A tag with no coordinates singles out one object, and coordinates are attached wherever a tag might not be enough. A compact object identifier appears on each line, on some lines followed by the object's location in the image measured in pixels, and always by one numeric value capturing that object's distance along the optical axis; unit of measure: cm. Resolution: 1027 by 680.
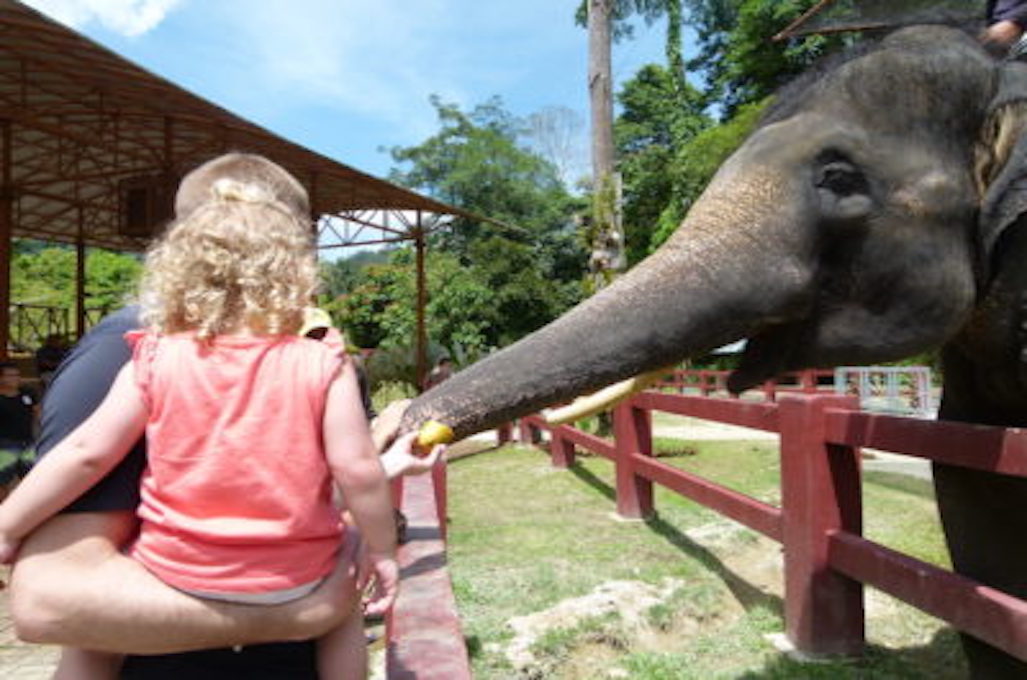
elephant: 219
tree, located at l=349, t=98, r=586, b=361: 2759
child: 136
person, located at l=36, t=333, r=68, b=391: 911
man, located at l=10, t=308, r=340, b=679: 132
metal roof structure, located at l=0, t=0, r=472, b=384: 780
